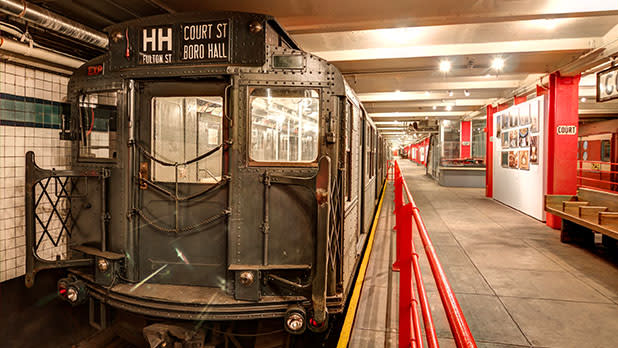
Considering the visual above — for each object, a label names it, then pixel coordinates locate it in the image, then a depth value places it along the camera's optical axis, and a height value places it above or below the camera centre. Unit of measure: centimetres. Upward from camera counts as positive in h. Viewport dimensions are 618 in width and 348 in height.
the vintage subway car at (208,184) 333 -21
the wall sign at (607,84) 618 +151
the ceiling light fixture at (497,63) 789 +238
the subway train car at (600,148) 1289 +77
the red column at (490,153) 1418 +51
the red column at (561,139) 845 +67
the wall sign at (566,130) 847 +89
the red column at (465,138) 2216 +177
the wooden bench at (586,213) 578 -88
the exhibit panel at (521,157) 945 +28
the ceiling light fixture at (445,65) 809 +238
